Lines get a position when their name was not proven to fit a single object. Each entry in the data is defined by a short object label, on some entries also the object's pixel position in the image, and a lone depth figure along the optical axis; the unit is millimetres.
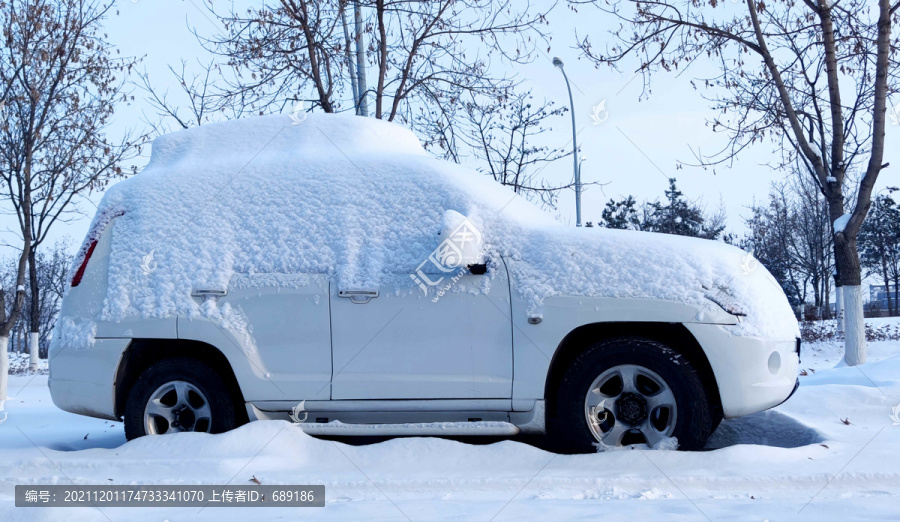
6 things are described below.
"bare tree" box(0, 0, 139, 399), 12102
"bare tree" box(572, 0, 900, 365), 9734
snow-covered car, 4027
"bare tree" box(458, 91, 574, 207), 14578
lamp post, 14220
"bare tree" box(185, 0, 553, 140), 11000
